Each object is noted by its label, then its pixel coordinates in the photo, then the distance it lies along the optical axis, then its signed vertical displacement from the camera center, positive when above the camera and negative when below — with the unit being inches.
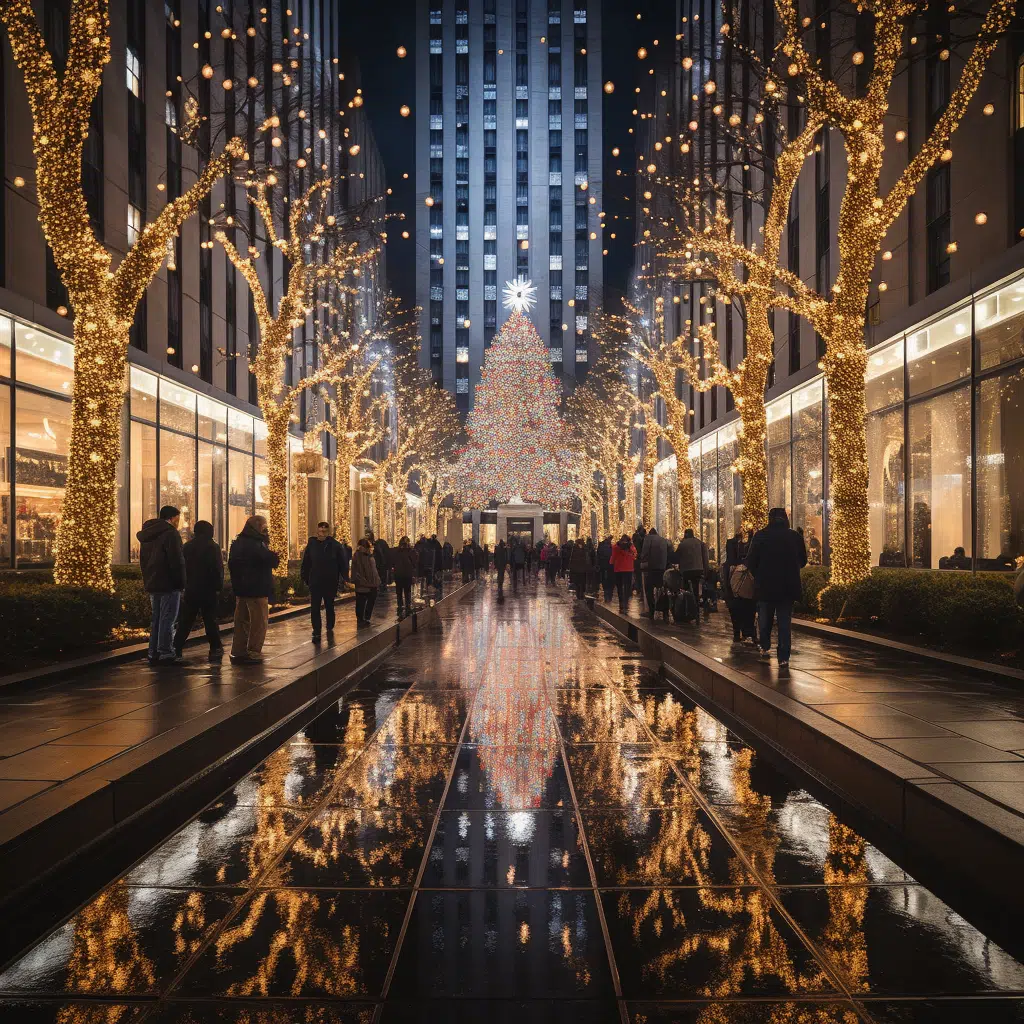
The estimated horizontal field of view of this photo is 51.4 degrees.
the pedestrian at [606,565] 1219.5 -16.3
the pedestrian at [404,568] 930.1 -15.2
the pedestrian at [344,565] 716.0 -9.6
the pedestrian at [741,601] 571.2 -29.7
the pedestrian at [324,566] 692.7 -9.9
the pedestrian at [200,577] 532.7 -13.1
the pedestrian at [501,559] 1614.2 -12.7
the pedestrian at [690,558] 796.6 -5.5
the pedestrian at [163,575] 497.0 -11.2
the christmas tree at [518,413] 2824.8 +368.2
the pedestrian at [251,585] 513.0 -16.8
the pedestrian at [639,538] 1011.4 +12.5
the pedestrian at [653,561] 838.5 -8.2
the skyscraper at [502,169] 4023.1 +1478.4
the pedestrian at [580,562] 1256.8 -13.4
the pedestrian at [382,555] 1060.5 -4.3
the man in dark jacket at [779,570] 486.3 -8.9
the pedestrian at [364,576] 775.1 -18.4
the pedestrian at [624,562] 970.7 -10.3
